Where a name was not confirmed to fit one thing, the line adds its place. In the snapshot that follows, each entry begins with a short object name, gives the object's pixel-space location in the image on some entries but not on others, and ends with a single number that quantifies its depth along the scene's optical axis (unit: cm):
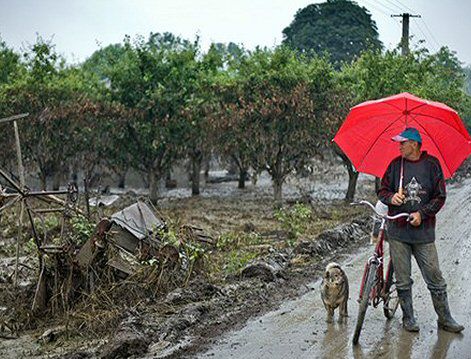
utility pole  3425
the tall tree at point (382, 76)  2252
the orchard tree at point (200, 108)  2373
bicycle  675
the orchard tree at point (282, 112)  2103
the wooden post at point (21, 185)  838
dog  753
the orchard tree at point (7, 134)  2524
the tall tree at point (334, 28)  5691
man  682
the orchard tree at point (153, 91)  2375
